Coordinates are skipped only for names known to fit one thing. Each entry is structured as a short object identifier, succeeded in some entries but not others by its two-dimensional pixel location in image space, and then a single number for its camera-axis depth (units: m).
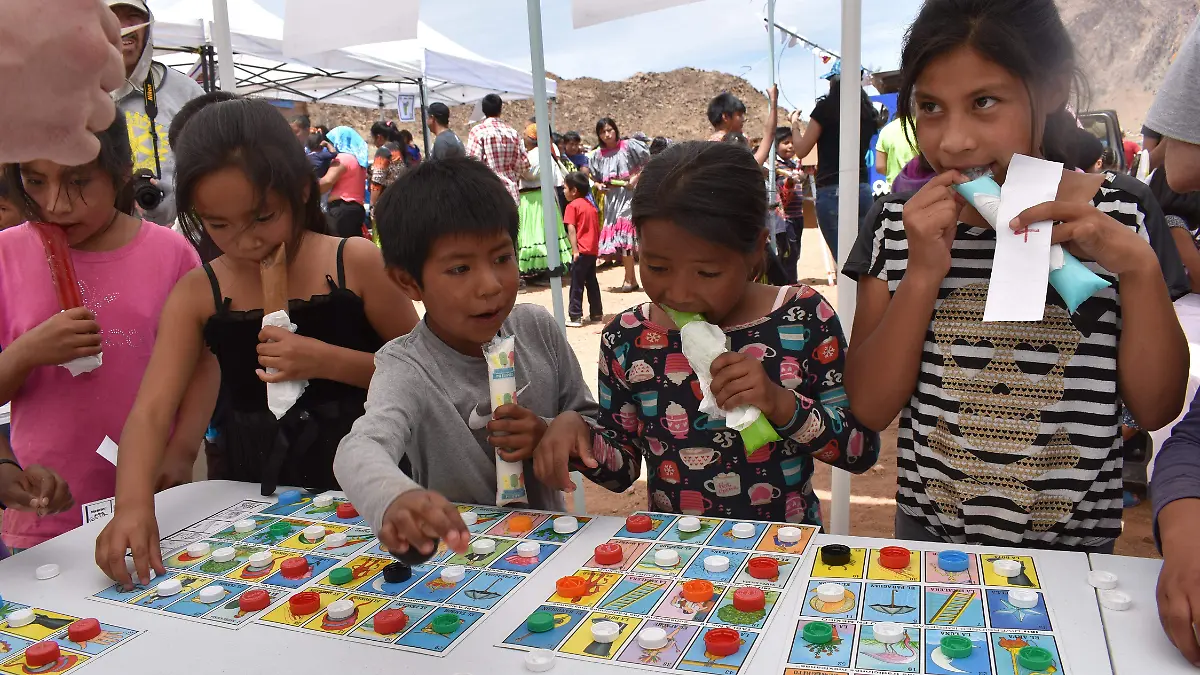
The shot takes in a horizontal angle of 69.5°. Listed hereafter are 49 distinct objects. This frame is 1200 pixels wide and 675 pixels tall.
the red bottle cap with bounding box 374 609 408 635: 1.09
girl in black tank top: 1.75
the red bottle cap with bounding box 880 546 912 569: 1.16
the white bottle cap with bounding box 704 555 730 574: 1.20
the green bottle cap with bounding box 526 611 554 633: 1.07
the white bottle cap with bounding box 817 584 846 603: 1.07
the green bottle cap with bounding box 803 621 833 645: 0.98
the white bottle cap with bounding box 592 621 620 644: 1.03
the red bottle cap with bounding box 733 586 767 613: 1.07
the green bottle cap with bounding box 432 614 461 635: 1.08
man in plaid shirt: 8.25
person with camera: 2.90
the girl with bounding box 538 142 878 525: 1.55
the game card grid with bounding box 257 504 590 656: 1.09
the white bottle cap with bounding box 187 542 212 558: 1.44
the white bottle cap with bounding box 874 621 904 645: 0.97
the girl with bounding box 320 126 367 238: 8.28
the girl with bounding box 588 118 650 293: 9.96
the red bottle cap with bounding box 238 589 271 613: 1.20
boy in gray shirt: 1.58
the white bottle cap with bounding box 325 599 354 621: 1.14
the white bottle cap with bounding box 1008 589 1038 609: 1.03
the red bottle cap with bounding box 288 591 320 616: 1.17
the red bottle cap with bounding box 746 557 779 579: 1.17
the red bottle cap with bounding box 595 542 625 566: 1.26
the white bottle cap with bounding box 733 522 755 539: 1.32
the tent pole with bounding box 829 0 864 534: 2.17
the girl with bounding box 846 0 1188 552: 1.37
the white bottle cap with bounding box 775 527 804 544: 1.28
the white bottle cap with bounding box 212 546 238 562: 1.40
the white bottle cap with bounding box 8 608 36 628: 1.21
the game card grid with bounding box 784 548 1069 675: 0.93
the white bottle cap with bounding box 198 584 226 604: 1.24
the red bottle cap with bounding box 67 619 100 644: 1.15
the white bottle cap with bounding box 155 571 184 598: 1.30
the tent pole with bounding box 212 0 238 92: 2.95
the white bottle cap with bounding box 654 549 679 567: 1.23
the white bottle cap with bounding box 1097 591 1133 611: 1.03
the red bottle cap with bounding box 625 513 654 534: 1.40
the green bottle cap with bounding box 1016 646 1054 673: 0.90
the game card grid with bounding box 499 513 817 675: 1.00
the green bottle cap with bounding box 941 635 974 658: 0.92
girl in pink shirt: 1.90
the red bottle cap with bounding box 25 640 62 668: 1.08
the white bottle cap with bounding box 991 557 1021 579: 1.12
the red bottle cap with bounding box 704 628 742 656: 0.98
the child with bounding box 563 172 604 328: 7.85
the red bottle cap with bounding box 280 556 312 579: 1.30
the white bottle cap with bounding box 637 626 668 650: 1.01
